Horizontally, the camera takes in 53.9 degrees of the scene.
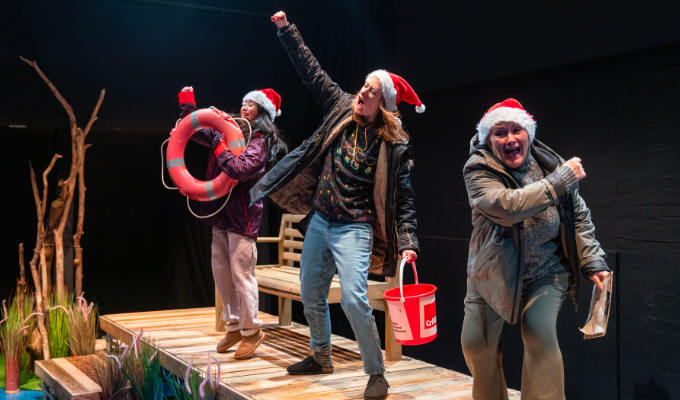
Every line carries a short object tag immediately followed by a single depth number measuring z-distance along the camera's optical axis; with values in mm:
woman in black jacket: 2912
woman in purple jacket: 3652
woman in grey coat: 2254
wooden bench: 3855
